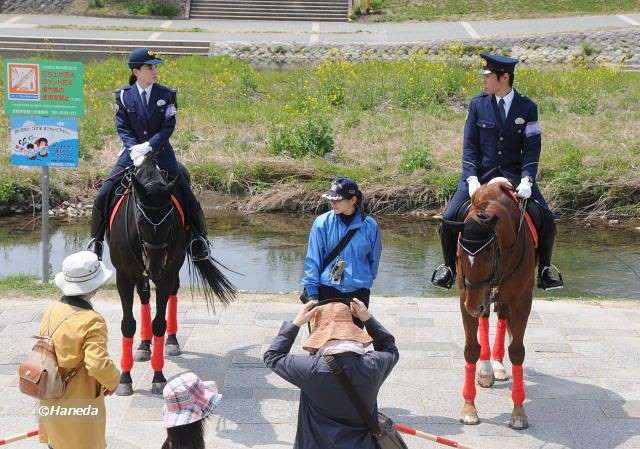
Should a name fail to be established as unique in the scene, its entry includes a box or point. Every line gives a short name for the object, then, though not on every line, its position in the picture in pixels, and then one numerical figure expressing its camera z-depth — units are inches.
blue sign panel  420.2
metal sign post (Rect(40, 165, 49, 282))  434.6
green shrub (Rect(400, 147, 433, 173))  661.9
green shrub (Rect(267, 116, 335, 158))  693.9
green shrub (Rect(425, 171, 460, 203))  645.9
